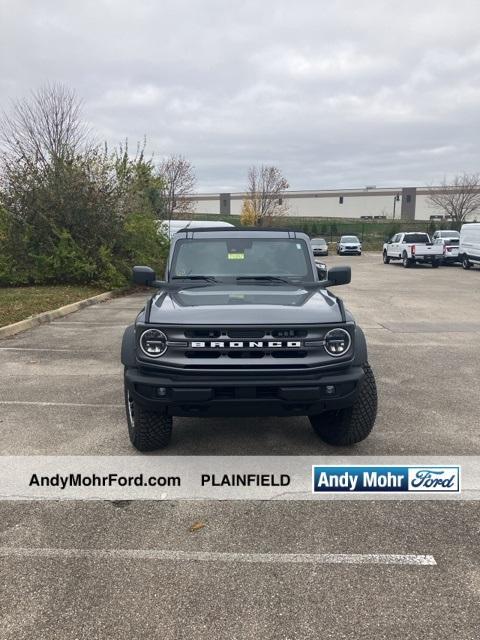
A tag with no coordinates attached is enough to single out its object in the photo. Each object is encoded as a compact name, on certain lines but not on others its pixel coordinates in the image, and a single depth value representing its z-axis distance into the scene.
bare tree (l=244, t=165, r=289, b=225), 55.84
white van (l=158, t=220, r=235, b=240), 18.55
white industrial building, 83.38
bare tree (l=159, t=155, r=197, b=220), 41.09
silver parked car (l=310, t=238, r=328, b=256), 34.69
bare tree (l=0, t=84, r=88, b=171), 22.40
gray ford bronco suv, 3.54
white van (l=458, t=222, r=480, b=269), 24.78
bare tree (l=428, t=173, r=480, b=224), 63.91
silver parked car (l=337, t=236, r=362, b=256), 41.22
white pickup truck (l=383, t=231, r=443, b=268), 27.41
